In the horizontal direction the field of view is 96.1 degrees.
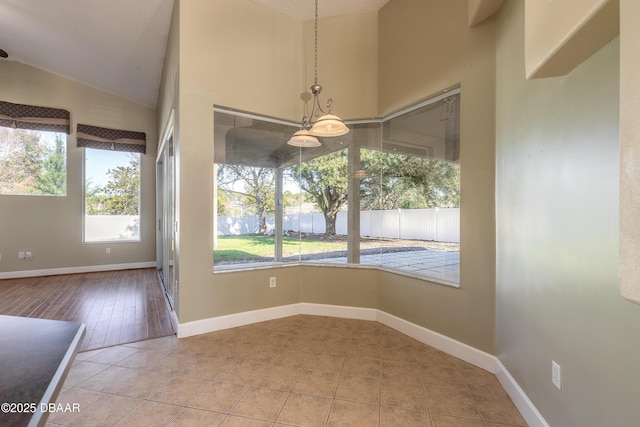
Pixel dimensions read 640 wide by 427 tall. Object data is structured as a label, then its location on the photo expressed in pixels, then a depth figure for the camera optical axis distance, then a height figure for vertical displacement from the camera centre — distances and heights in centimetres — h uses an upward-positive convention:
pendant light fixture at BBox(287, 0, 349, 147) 230 +72
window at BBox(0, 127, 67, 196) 523 +95
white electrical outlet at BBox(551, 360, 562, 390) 149 -86
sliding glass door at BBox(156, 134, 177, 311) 353 -13
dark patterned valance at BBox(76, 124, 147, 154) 580 +156
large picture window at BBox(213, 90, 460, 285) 290 +23
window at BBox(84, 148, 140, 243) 596 +36
